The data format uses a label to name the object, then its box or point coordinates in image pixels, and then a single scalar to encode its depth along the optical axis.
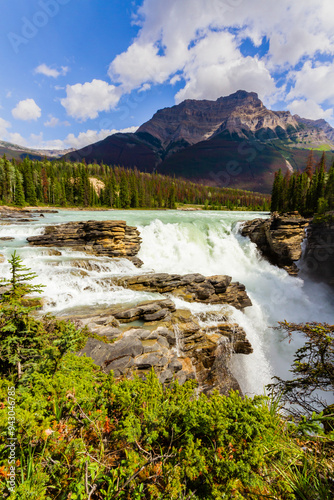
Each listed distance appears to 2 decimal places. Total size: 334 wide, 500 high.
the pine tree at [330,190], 39.10
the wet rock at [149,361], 7.71
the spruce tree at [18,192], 62.06
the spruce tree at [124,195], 88.16
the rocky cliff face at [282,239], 27.83
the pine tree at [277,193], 58.06
